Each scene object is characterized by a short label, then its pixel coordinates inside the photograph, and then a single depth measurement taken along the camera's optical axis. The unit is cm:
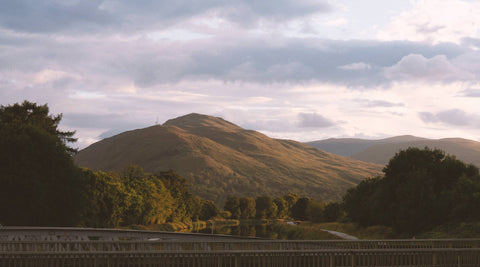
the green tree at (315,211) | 15462
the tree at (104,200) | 8384
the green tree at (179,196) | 14024
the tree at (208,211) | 18416
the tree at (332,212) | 12650
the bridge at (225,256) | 2202
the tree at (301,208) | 18488
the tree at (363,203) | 7650
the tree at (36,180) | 5822
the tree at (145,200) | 10188
